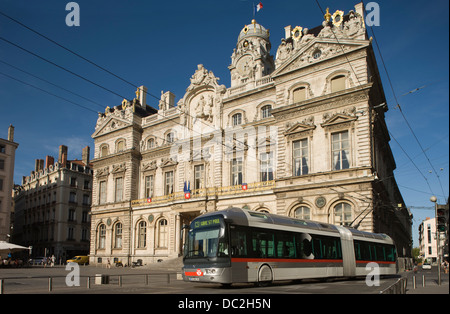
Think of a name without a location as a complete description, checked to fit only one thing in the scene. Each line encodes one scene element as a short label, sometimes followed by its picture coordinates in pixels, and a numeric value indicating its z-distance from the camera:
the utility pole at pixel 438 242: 16.77
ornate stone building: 31.80
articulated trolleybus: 17.62
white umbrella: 36.95
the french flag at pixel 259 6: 43.40
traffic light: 16.00
